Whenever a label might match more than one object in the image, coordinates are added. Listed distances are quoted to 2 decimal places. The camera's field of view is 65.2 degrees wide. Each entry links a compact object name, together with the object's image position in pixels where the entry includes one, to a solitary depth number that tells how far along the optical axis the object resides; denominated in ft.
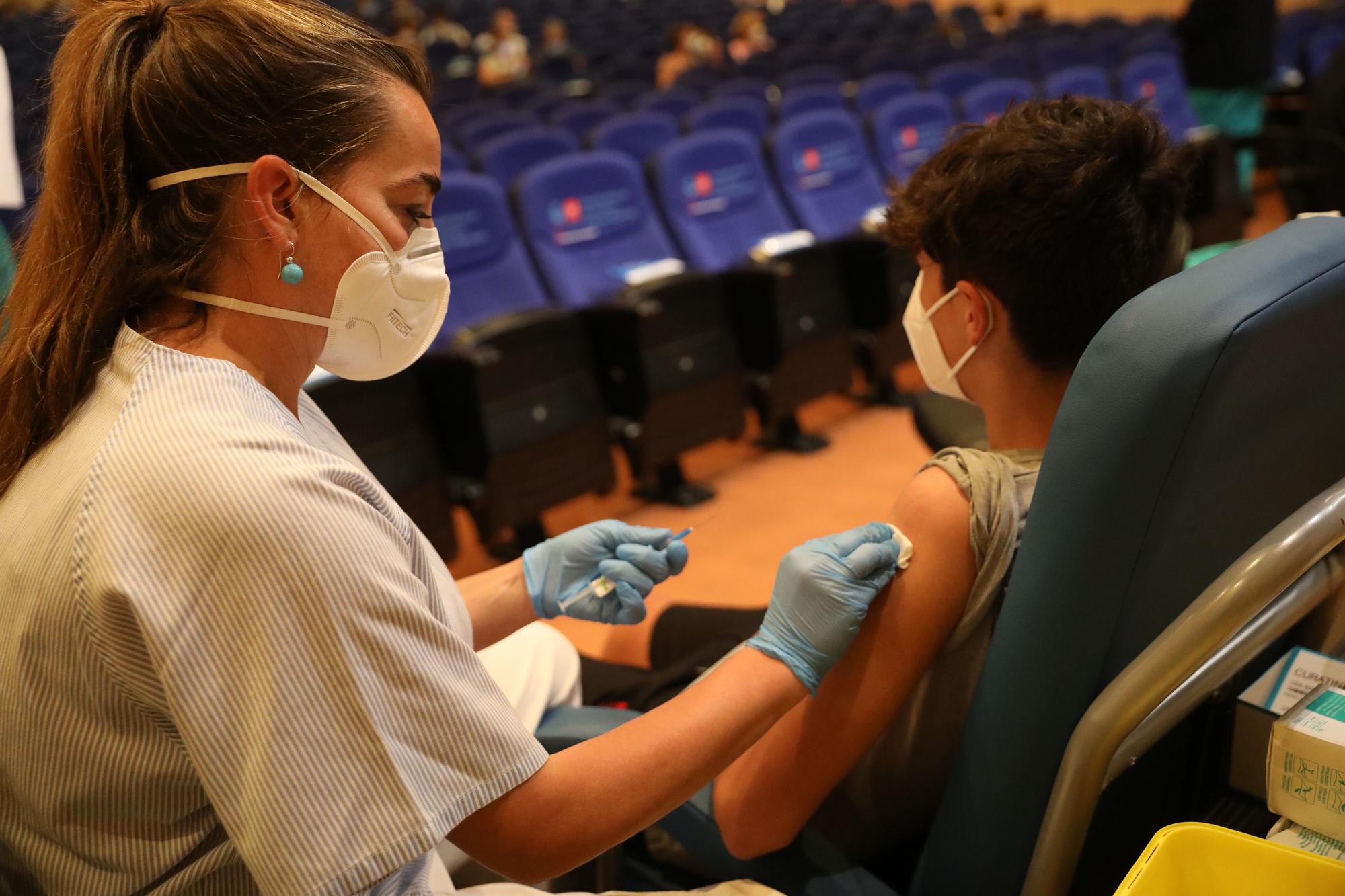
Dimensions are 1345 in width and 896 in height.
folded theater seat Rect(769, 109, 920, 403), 12.69
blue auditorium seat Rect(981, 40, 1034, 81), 22.41
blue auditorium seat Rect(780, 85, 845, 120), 17.48
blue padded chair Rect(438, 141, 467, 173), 12.77
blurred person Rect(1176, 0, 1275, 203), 18.56
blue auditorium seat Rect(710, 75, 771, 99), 18.75
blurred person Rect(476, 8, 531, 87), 27.66
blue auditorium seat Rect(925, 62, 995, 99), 20.42
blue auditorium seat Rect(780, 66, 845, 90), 20.89
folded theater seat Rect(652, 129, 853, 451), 11.71
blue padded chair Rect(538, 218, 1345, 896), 2.51
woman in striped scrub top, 2.53
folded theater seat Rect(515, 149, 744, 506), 10.51
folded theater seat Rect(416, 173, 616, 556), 9.14
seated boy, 3.35
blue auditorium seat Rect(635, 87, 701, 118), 18.63
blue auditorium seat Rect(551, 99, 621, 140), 17.04
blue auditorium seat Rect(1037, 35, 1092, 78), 24.17
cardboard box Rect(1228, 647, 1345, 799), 3.51
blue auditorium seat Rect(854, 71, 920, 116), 18.83
